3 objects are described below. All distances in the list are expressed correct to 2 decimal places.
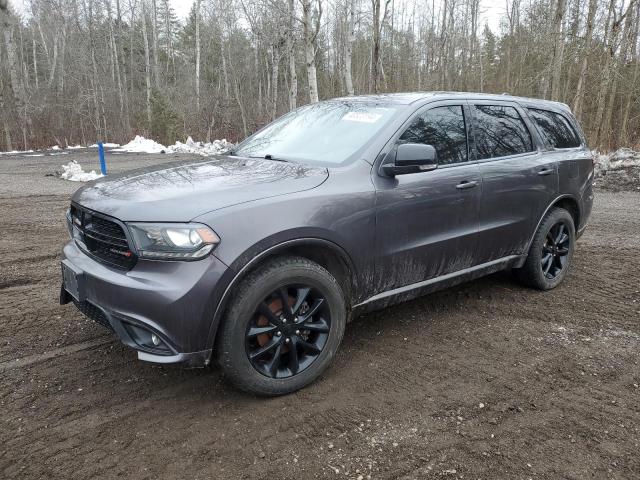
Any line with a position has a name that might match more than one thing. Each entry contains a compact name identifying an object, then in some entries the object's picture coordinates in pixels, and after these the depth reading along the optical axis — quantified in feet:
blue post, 40.38
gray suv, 8.25
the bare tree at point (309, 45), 47.47
